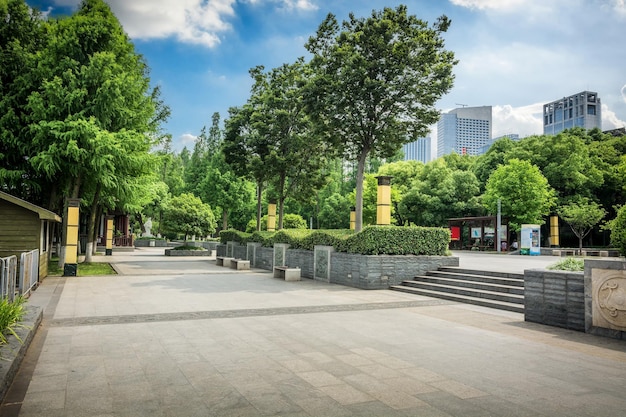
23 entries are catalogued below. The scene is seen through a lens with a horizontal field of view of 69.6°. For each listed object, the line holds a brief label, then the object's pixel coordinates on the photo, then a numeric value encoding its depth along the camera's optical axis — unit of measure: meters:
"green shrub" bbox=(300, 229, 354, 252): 15.45
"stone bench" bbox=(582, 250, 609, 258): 32.12
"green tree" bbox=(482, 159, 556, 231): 36.78
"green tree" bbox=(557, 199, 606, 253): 35.78
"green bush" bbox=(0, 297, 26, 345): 5.41
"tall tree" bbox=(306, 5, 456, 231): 16.80
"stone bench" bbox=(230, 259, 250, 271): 20.97
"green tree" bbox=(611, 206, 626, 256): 7.26
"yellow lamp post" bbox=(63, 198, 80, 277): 16.42
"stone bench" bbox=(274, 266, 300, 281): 16.03
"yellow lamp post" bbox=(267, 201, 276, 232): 25.67
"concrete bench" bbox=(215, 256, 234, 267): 22.57
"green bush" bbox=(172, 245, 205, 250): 33.19
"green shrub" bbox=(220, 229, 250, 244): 25.47
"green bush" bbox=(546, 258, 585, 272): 8.52
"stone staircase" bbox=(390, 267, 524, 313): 10.50
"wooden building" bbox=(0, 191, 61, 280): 14.05
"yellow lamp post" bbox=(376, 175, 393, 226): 15.28
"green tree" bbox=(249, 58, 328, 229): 24.25
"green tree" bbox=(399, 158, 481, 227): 44.69
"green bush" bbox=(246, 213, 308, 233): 39.38
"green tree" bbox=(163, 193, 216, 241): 33.29
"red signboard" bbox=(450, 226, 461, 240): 39.38
